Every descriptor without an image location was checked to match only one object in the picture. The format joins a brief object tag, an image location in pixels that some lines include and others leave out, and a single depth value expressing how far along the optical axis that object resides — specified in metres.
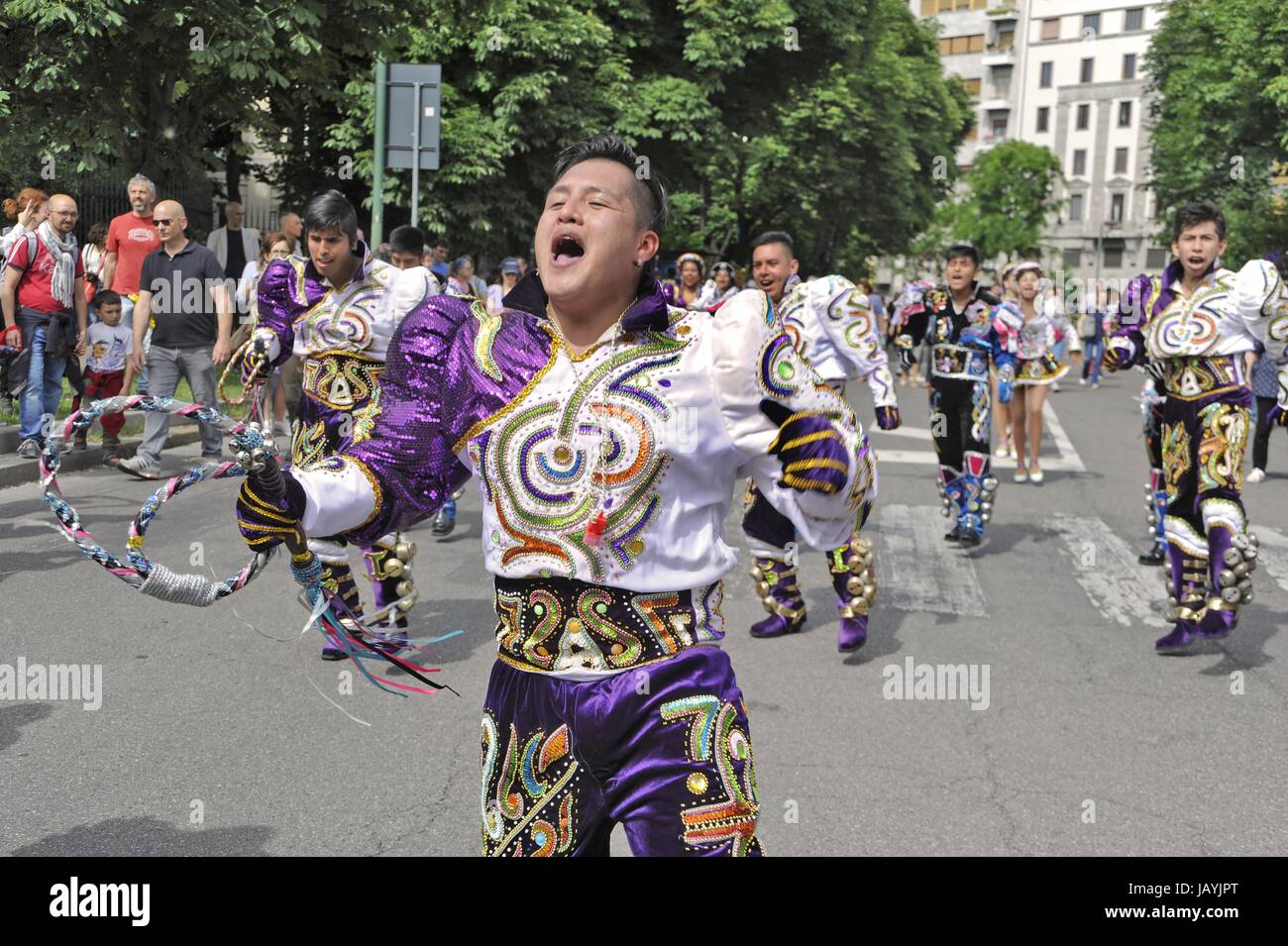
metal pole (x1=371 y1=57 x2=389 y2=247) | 14.36
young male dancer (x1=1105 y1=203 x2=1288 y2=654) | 6.47
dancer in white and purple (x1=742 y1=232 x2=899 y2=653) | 6.67
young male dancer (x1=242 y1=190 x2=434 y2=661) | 6.08
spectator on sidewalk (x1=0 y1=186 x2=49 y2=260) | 10.48
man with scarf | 10.52
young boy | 11.70
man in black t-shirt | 10.65
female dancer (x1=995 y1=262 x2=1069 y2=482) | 12.70
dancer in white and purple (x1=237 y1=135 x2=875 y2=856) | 2.57
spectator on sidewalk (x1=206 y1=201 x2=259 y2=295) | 15.16
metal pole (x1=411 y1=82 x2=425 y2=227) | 14.46
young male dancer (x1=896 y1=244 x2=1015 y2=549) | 9.25
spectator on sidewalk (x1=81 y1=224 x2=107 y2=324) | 14.44
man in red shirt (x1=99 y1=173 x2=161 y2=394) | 13.07
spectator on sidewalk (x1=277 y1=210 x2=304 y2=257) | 13.53
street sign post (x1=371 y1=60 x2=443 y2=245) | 14.49
